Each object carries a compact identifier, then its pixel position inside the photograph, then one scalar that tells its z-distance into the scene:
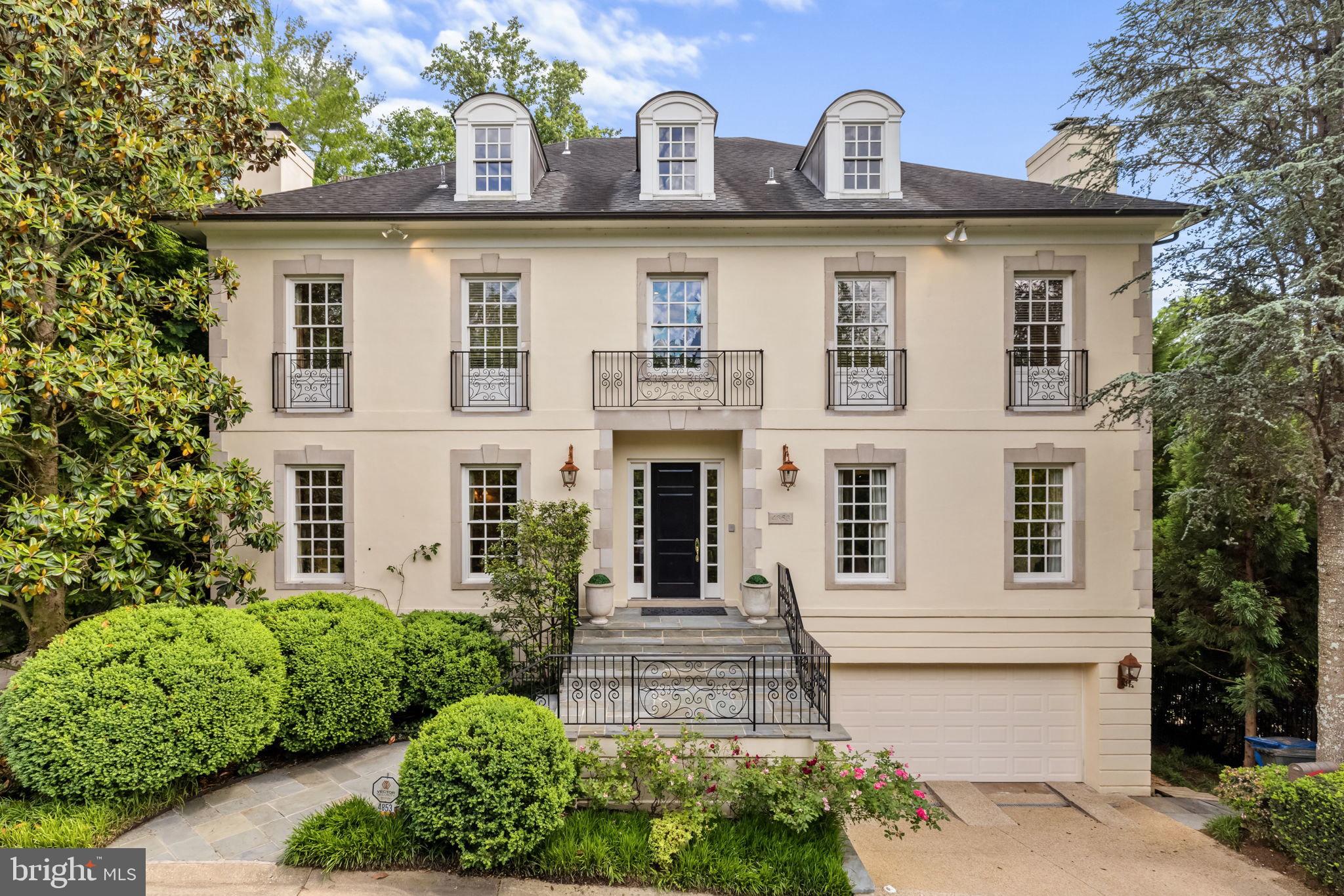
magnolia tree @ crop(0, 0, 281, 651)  6.25
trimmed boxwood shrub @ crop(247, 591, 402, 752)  6.73
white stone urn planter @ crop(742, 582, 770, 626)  8.86
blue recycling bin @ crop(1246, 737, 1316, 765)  8.48
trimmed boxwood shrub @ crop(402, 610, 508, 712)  7.64
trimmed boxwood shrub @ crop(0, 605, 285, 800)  5.40
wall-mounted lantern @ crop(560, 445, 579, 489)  9.12
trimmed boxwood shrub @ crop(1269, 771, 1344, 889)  5.88
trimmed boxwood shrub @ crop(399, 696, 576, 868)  5.13
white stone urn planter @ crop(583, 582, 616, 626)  8.80
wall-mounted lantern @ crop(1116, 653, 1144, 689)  9.00
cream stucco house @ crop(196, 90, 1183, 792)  9.23
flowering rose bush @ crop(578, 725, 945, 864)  5.62
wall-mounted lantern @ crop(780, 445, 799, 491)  9.12
